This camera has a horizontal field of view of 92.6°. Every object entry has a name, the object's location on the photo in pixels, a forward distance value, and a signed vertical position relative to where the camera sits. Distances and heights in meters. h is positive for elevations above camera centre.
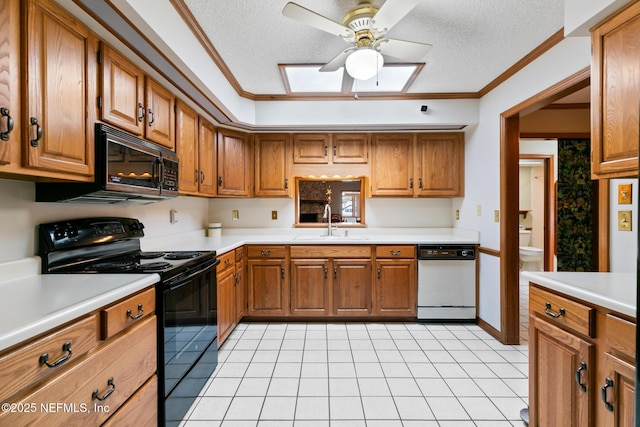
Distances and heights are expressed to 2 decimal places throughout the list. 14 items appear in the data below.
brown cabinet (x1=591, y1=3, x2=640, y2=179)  1.23 +0.51
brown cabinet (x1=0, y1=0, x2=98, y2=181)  1.04 +0.47
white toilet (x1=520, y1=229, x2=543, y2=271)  4.96 -0.76
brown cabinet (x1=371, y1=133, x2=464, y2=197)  3.49 +0.60
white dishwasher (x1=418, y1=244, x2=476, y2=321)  3.16 -0.79
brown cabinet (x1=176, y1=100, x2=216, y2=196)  2.38 +0.52
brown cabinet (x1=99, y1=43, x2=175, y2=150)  1.54 +0.65
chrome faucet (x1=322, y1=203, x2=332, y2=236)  3.65 -0.01
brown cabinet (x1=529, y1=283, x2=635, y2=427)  1.03 -0.58
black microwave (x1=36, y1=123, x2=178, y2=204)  1.47 +0.20
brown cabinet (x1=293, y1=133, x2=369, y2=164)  3.51 +0.70
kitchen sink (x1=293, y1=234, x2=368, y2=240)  3.29 -0.29
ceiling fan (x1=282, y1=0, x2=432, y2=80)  1.59 +1.05
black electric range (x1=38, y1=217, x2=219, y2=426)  1.52 -0.38
